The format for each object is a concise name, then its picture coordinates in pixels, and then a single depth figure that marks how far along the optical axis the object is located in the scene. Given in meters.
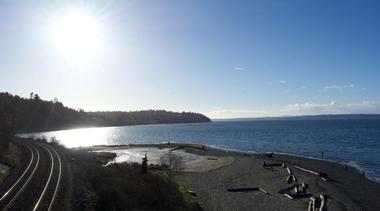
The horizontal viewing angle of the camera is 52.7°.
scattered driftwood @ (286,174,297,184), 52.41
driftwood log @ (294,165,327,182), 55.37
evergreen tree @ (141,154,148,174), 47.10
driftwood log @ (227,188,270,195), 46.33
